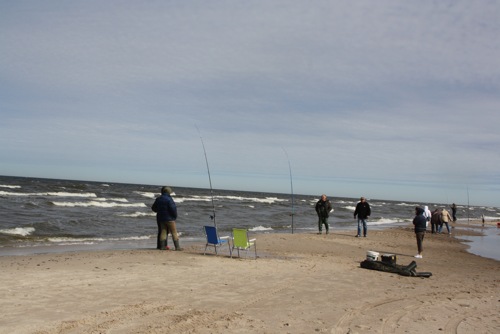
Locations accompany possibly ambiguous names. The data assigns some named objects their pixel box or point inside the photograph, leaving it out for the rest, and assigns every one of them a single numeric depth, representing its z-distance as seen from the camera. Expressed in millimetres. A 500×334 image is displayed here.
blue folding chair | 10648
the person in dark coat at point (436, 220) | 21497
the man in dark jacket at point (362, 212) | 16584
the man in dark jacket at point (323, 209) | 16953
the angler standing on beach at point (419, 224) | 11531
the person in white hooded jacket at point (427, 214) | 19566
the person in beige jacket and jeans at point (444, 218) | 21062
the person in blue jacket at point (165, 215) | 11086
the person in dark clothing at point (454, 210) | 31945
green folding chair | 10375
